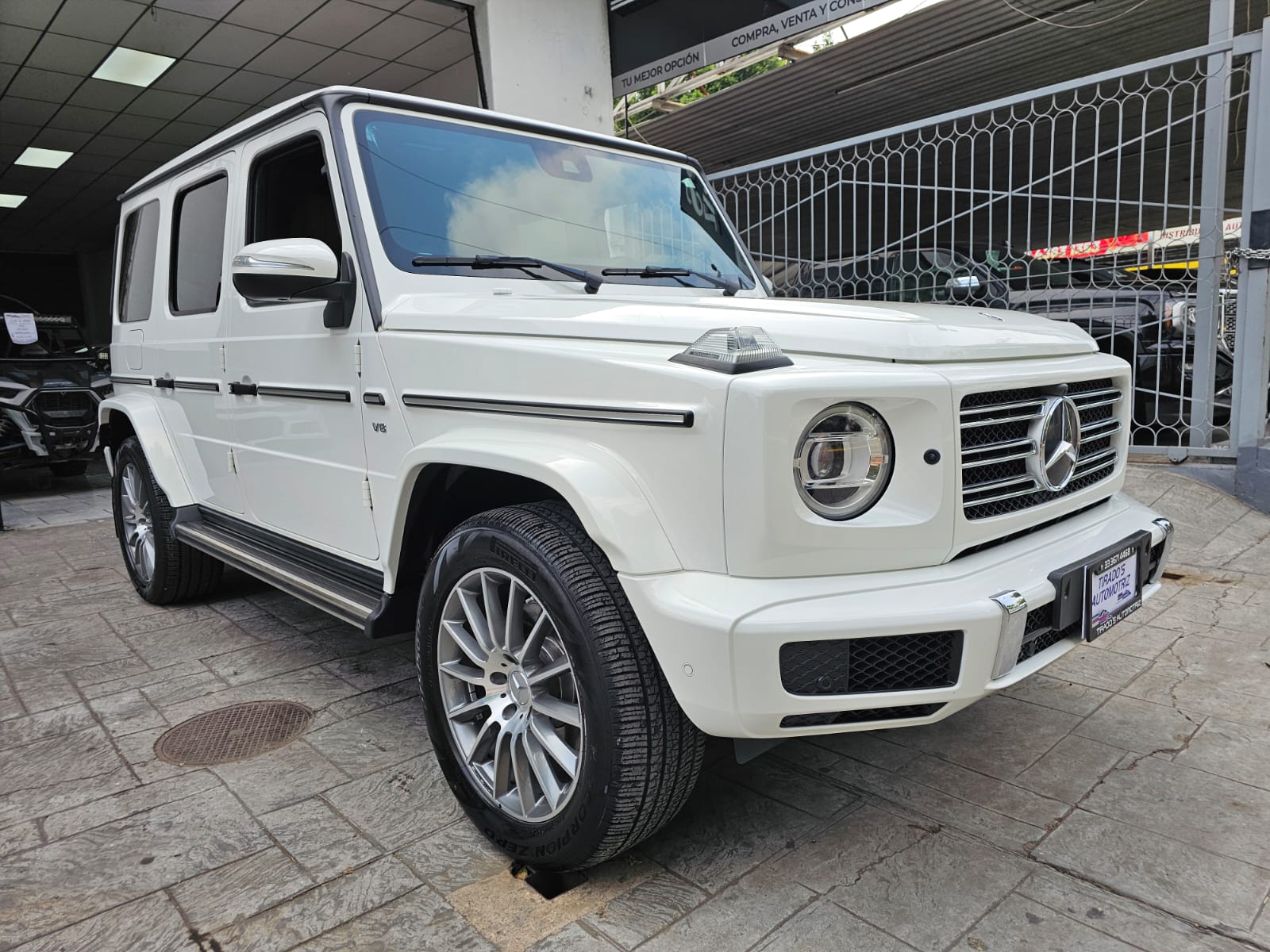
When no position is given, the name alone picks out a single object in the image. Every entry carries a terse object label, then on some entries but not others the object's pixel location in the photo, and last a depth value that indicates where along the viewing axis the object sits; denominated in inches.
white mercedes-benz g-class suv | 69.4
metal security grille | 204.5
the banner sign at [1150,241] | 224.5
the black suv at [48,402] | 350.6
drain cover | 114.0
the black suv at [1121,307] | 220.2
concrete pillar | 324.5
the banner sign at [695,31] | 310.0
